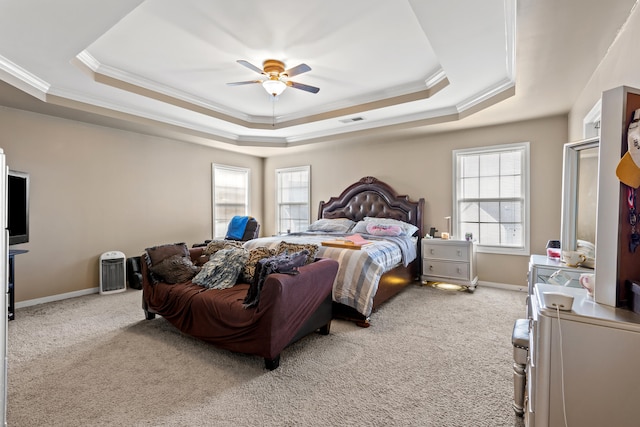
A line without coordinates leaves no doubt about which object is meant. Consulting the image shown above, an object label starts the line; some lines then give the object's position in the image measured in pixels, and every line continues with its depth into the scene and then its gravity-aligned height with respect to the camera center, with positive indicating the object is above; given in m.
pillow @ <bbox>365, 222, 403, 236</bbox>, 4.54 -0.35
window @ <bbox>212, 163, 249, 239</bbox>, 6.14 +0.22
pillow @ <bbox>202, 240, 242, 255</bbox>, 3.45 -0.46
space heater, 4.38 -0.98
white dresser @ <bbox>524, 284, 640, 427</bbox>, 1.09 -0.59
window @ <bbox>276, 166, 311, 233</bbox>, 6.58 +0.17
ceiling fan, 3.17 +1.35
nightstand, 4.34 -0.81
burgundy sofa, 2.25 -0.86
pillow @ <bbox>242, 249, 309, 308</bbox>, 2.36 -0.51
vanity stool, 1.67 -0.86
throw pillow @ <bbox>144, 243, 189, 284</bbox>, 3.14 -0.51
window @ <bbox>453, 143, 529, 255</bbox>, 4.41 +0.15
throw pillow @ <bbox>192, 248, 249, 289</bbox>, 2.88 -0.63
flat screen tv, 3.14 -0.03
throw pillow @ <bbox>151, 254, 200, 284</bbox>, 3.05 -0.65
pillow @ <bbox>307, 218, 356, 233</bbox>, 5.20 -0.33
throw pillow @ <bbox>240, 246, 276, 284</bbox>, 2.95 -0.54
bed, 3.23 -0.52
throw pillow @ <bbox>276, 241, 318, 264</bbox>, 2.93 -0.43
